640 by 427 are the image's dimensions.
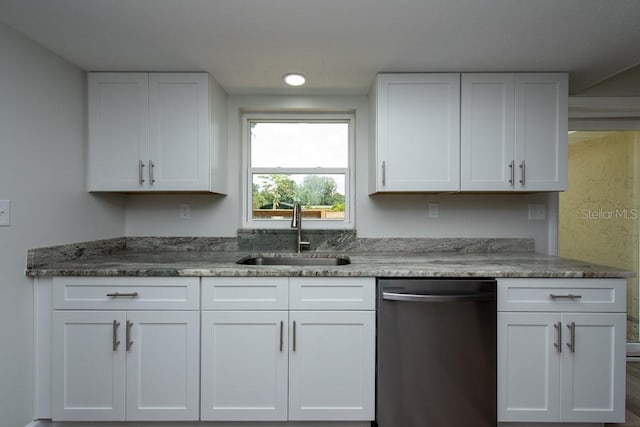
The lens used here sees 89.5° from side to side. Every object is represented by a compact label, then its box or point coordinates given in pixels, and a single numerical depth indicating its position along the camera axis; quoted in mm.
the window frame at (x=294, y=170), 2617
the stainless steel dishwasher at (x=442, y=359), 1685
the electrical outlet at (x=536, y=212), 2514
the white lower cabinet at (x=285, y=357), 1731
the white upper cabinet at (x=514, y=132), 2127
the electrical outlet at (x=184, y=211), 2545
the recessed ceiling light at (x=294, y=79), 2166
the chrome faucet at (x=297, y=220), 2404
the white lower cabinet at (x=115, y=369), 1718
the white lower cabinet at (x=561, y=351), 1716
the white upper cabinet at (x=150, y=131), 2141
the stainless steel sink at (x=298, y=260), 2332
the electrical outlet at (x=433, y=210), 2529
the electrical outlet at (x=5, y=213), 1581
